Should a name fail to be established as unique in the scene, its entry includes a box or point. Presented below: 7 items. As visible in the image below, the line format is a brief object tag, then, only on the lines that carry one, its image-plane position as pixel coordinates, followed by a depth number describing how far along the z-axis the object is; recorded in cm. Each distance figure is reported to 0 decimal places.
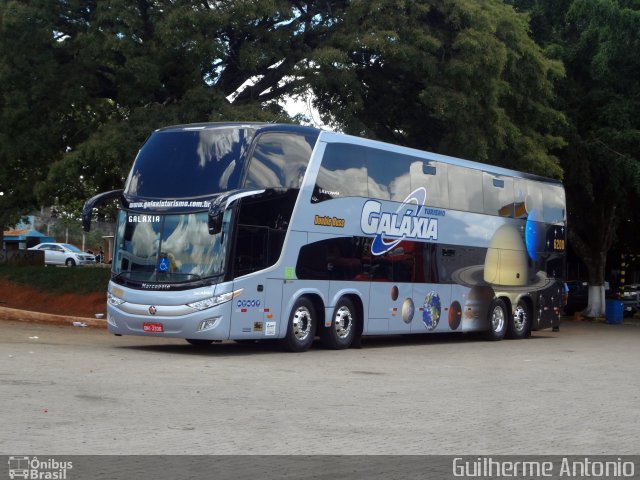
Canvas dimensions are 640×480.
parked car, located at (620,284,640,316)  4262
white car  6631
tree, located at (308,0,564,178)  2695
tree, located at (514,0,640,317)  3147
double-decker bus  1814
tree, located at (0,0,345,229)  2578
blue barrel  3759
